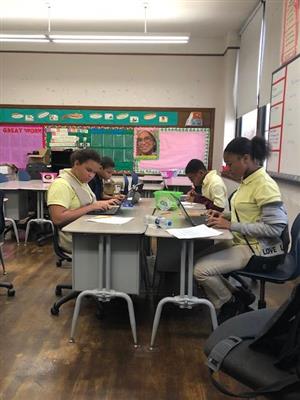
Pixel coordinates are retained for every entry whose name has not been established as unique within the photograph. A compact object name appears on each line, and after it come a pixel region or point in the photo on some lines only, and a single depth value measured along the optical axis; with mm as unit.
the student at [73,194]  2635
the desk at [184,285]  2215
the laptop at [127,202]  2768
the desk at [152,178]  6231
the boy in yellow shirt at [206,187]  3523
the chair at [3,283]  2939
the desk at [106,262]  2277
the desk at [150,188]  5387
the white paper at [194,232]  2092
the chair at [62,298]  2715
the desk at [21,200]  4801
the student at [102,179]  3969
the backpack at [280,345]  980
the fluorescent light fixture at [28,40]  4905
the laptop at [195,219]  2471
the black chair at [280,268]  2201
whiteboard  3404
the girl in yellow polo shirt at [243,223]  2197
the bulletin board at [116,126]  6781
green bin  3115
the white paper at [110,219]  2442
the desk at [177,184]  5398
